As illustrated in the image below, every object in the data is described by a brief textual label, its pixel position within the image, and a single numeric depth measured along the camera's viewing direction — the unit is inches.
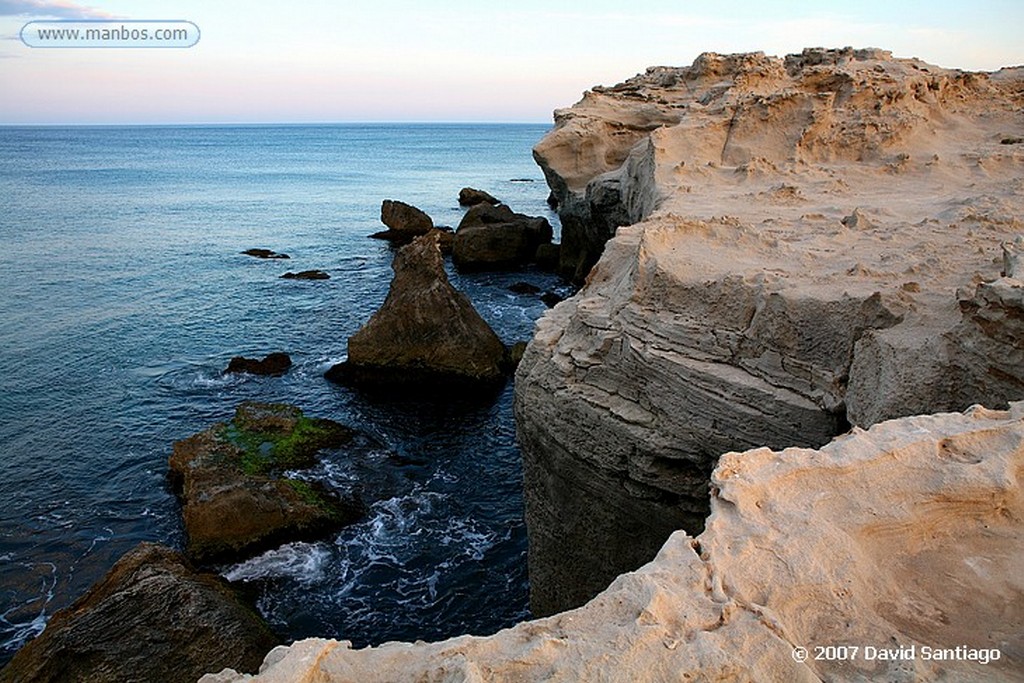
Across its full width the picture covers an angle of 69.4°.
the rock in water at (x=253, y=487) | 518.6
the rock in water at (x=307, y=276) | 1314.0
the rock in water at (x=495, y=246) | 1348.4
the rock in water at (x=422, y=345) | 803.4
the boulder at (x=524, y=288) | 1179.3
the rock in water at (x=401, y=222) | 1694.1
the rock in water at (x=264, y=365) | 846.5
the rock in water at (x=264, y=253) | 1486.2
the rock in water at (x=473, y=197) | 2170.3
